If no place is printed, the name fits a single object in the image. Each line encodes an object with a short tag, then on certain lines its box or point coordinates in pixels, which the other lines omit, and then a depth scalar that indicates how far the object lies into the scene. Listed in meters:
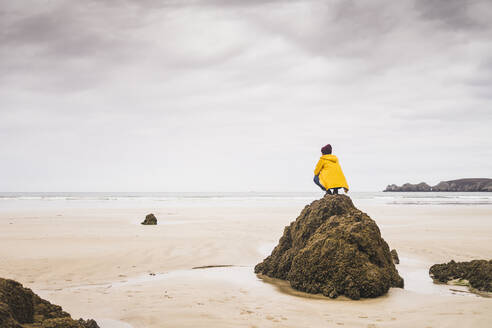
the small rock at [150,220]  16.70
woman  7.47
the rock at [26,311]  2.86
